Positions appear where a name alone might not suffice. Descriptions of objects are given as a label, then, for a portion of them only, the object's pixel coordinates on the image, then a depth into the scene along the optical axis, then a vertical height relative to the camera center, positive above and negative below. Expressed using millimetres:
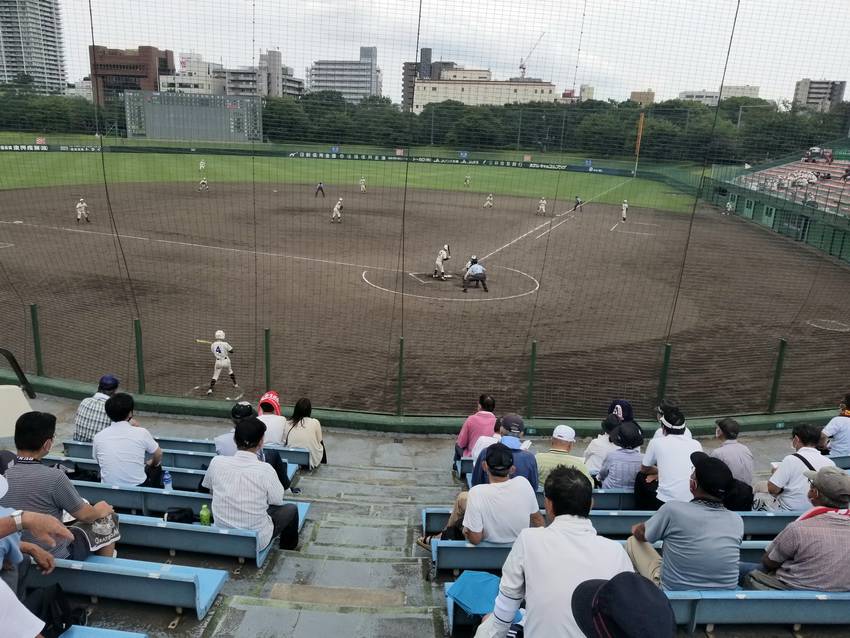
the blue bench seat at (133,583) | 3555 -2521
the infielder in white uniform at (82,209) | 27169 -4252
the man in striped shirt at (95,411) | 6000 -2717
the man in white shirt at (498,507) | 4023 -2221
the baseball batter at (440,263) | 20047 -4039
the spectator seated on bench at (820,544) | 3697 -2145
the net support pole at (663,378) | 8703 -3060
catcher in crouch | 19031 -4063
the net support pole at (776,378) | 8938 -3041
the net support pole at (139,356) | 8840 -3258
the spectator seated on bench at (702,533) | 3582 -2086
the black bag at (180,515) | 4711 -2814
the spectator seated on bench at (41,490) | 3635 -2081
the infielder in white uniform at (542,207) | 37106 -4079
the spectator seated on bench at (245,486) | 4426 -2415
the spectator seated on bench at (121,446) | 5066 -2533
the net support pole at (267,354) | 8900 -3141
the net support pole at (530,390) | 8320 -3267
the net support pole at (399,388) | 8373 -3238
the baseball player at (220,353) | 10555 -3741
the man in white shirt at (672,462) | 5031 -2379
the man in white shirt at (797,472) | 5137 -2454
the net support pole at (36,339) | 9125 -3186
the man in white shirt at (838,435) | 6684 -2774
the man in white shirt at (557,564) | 2586 -1676
